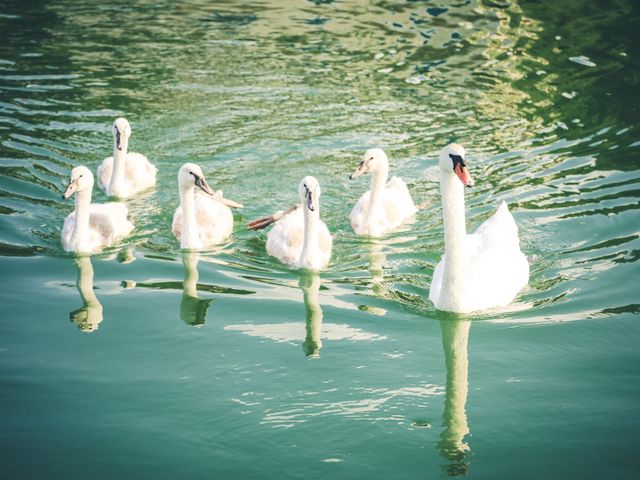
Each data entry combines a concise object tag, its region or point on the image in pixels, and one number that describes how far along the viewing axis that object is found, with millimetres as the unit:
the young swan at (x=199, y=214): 10938
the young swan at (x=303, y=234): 10305
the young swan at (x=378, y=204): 11492
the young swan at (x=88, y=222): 10758
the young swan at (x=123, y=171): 12305
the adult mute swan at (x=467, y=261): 8914
